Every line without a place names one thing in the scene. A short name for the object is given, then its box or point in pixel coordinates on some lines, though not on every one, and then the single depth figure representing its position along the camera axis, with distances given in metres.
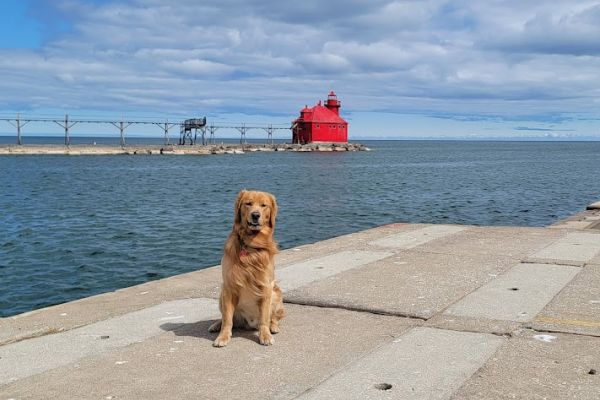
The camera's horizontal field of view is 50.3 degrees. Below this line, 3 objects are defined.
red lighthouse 103.88
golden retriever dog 5.41
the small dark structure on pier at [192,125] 93.55
